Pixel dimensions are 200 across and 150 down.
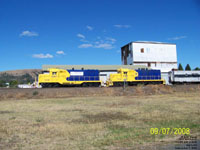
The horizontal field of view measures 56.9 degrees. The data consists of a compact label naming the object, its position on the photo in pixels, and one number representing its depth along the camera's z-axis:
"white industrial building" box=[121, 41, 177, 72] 67.75
